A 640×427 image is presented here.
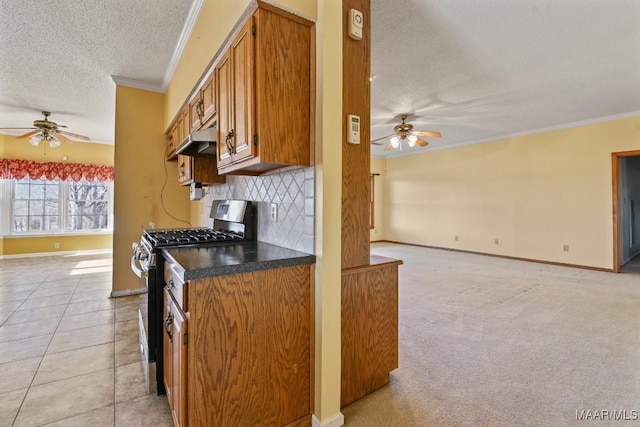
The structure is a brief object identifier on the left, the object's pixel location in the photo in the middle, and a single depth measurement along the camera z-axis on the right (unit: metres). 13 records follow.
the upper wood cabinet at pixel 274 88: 1.43
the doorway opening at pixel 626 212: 4.89
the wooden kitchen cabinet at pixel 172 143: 3.53
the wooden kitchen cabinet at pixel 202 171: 2.95
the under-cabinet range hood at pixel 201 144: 2.06
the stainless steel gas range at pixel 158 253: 1.73
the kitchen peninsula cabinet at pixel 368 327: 1.64
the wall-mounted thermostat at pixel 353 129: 1.63
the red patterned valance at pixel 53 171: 5.91
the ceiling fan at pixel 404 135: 4.76
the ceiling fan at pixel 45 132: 4.72
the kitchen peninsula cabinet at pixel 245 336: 1.22
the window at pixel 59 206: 6.16
